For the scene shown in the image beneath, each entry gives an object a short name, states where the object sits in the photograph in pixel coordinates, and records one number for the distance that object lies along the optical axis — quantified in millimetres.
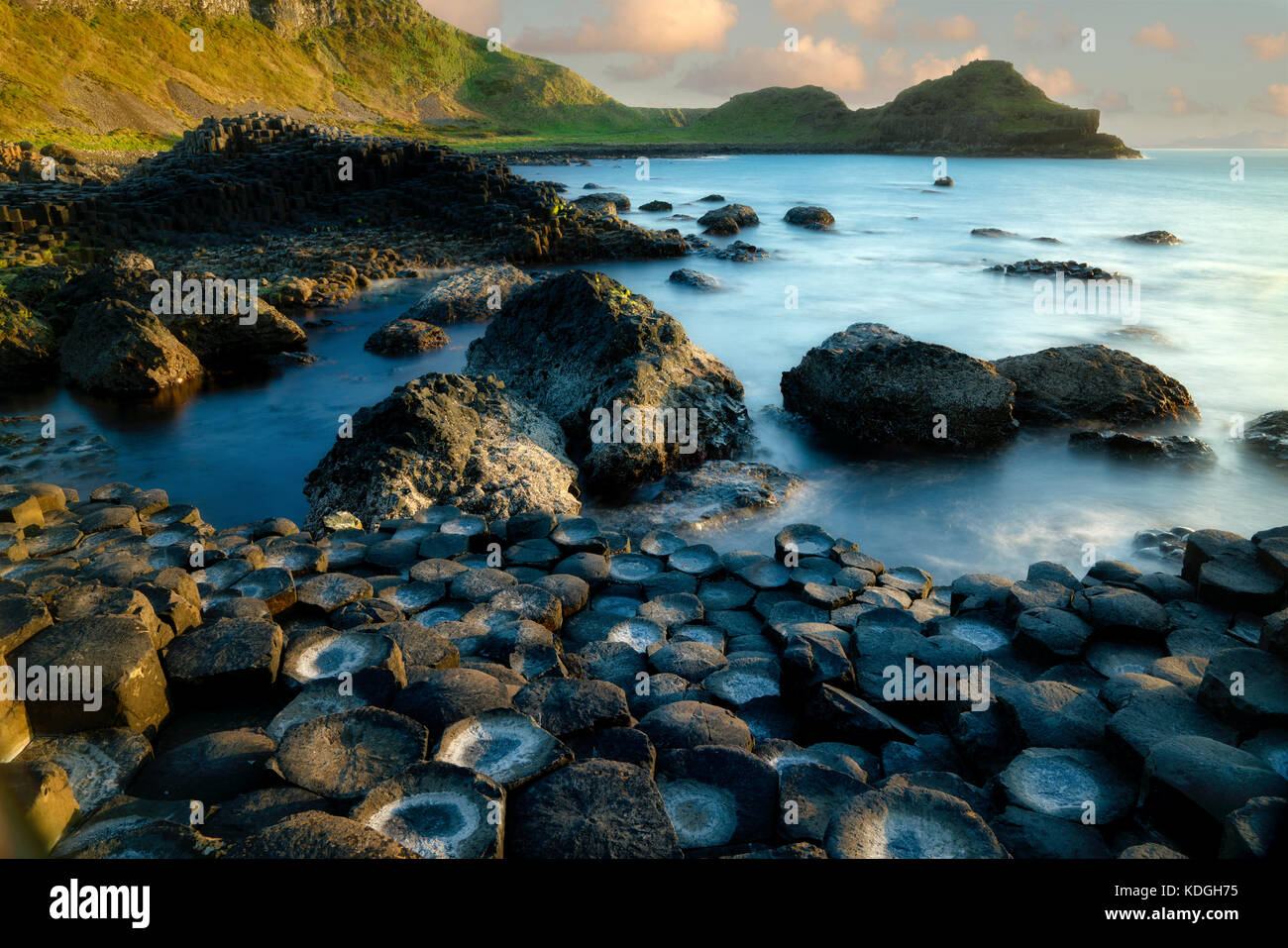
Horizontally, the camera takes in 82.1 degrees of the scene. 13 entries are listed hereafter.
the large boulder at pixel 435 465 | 7648
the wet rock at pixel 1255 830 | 2395
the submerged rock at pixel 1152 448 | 10453
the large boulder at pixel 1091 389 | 11523
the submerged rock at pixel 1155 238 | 33094
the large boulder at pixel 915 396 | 10594
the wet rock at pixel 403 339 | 15094
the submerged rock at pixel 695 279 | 21750
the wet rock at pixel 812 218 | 36375
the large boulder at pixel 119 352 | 12102
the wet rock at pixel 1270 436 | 10684
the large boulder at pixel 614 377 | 9406
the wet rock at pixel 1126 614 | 4922
